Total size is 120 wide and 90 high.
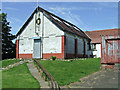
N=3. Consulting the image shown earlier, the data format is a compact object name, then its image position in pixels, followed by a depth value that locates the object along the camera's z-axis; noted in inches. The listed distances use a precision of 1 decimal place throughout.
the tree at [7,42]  1295.5
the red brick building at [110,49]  478.6
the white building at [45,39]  874.8
